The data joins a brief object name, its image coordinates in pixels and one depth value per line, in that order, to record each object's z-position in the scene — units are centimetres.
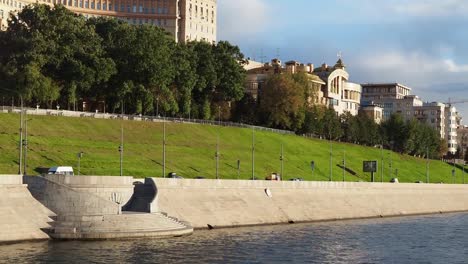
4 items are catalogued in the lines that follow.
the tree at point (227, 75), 18112
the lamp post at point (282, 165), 13975
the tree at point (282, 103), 19000
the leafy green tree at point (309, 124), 19762
